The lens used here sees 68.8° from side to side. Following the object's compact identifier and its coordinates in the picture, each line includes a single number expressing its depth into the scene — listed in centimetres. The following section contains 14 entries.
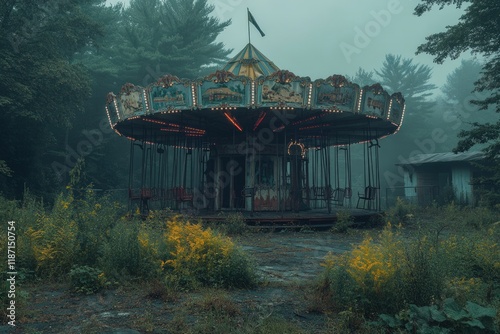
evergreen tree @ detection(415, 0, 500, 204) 1288
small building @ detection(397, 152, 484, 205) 2600
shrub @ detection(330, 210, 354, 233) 1378
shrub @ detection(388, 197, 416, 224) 1630
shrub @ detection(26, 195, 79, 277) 668
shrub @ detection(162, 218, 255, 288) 630
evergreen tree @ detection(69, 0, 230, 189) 3222
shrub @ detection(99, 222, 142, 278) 653
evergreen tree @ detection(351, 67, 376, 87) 6438
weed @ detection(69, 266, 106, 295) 599
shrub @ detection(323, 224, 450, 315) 466
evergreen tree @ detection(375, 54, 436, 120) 5397
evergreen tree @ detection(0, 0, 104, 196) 1934
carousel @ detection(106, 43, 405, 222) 1361
